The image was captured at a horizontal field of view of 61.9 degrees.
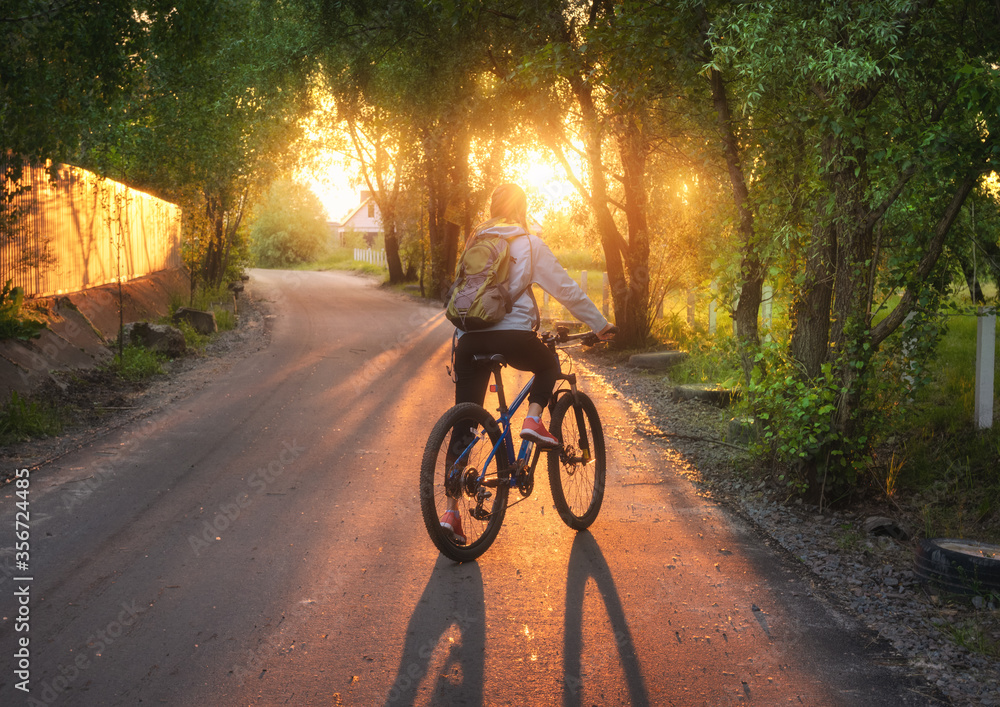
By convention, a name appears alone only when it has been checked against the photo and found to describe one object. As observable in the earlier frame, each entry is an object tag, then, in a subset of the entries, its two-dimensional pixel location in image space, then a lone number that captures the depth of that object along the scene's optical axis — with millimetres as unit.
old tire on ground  4320
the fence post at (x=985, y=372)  6980
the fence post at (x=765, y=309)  11752
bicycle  4570
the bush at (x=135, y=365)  11117
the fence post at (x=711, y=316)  15141
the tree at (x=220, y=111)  14789
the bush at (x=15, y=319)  9148
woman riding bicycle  4859
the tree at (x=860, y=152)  4855
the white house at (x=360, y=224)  87381
